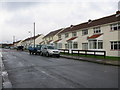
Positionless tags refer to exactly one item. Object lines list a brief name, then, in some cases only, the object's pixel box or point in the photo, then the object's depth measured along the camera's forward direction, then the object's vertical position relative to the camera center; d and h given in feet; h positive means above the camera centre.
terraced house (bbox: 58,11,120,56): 75.77 +8.00
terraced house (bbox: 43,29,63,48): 148.79 +12.65
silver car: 77.53 -1.68
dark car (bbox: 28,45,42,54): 96.88 -0.71
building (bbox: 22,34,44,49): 242.00 +14.90
